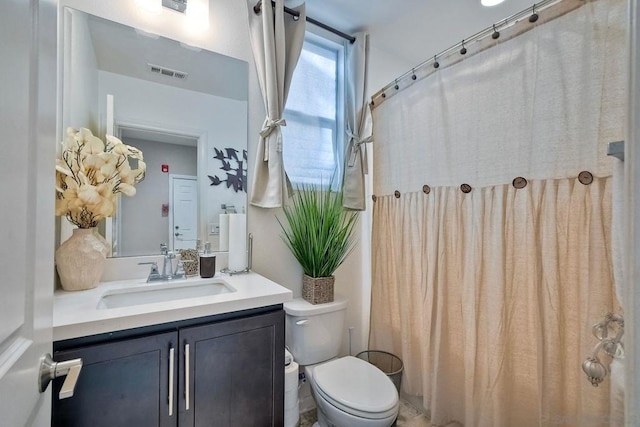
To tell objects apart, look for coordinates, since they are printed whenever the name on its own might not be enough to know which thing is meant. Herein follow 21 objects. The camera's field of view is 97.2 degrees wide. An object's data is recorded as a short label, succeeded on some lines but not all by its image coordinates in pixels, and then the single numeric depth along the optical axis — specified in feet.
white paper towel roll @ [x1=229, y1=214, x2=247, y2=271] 4.91
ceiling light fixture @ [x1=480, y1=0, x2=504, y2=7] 5.16
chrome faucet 4.34
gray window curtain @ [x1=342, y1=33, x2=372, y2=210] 6.25
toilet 3.93
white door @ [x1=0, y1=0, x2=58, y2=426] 1.33
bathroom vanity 2.74
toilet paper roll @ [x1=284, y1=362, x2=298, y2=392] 4.45
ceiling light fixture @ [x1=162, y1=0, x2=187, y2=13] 4.69
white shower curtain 3.26
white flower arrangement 3.61
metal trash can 5.70
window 5.98
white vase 3.69
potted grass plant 5.38
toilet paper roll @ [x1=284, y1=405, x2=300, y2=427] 4.54
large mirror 4.27
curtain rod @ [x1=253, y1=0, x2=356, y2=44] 5.25
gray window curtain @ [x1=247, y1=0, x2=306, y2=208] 5.13
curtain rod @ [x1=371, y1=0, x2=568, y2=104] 3.68
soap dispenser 4.58
